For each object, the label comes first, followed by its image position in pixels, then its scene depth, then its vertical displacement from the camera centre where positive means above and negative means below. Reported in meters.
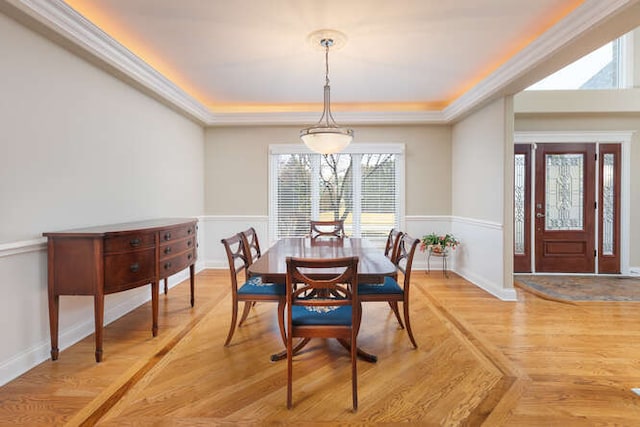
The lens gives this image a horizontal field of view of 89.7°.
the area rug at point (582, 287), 3.83 -1.05
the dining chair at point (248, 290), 2.43 -0.63
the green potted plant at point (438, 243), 4.77 -0.52
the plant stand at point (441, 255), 4.76 -0.73
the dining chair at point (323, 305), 1.77 -0.56
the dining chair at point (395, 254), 2.80 -0.42
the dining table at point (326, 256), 1.99 -0.37
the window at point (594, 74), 5.02 +2.10
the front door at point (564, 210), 4.96 -0.03
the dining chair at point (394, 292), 2.46 -0.64
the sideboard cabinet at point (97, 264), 2.27 -0.40
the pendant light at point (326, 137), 2.86 +0.65
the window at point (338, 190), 5.32 +0.31
